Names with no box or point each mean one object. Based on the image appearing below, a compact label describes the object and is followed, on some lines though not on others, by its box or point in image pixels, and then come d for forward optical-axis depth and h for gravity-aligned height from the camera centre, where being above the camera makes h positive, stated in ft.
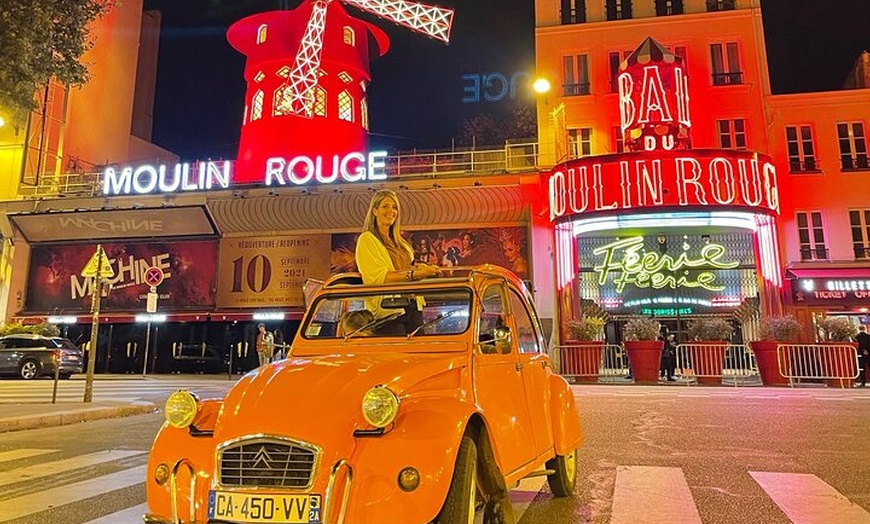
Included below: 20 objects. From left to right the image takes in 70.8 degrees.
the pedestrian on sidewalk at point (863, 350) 54.39 +1.00
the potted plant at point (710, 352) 55.67 +0.89
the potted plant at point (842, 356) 51.83 +0.45
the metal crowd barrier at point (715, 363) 55.72 -0.11
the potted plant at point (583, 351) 58.70 +1.06
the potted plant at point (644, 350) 56.59 +1.09
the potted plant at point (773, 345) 53.93 +1.44
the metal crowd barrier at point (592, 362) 58.70 +0.00
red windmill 90.53 +43.65
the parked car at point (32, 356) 66.64 +0.81
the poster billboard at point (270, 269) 77.71 +11.89
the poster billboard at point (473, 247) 73.05 +13.73
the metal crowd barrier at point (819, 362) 51.88 -0.05
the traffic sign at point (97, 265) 37.73 +5.99
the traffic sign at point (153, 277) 65.84 +9.22
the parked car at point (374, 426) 9.35 -1.07
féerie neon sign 69.26 +10.83
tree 33.96 +18.43
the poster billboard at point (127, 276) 79.92 +11.49
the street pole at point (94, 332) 37.12 +1.90
